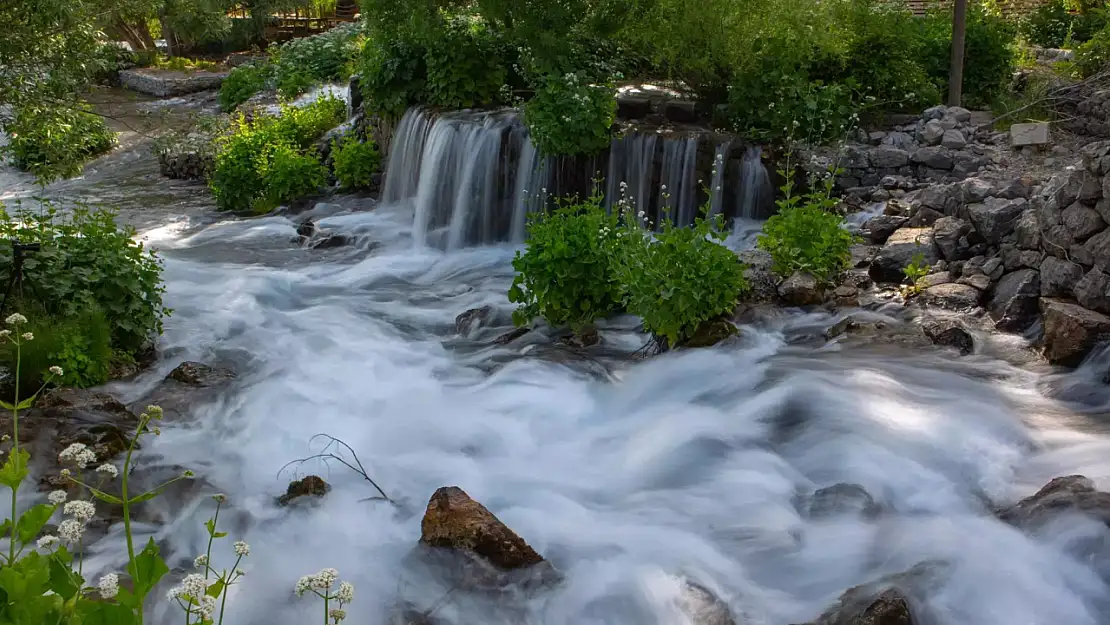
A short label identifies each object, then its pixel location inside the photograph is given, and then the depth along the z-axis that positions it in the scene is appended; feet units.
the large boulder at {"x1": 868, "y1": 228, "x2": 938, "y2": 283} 24.93
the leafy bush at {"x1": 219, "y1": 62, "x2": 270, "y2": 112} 66.18
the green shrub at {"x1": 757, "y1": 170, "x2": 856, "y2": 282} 24.72
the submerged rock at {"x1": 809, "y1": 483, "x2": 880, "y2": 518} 15.70
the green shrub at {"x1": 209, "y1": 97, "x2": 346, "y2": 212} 42.52
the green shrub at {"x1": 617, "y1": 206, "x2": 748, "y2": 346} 22.47
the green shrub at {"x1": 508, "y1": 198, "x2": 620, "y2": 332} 24.30
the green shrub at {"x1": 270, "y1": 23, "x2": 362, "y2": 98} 60.59
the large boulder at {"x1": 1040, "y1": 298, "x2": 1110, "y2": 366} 19.89
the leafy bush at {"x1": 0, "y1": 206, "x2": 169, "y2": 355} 21.40
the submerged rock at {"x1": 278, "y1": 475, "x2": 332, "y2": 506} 17.34
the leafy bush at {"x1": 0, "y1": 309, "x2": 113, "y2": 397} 20.43
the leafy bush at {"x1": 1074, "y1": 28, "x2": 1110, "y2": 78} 33.68
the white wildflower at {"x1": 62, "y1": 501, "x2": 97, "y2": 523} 7.35
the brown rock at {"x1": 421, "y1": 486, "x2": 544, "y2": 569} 14.82
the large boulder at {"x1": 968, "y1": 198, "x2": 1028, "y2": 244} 24.29
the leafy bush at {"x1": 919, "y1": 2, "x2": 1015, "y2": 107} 37.24
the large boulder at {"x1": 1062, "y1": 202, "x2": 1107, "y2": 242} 21.38
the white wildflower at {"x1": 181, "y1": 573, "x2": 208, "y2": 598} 7.19
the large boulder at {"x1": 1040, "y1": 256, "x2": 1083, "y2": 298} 21.30
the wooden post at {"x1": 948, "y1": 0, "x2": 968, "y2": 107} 34.10
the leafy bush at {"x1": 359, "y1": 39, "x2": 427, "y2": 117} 42.50
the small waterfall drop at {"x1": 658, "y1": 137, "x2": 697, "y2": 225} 32.94
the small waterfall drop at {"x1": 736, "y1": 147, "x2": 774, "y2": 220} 32.50
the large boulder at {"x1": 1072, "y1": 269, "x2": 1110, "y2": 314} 20.43
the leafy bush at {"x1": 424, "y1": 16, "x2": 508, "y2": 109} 40.55
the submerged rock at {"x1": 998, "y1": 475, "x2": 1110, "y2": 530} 14.34
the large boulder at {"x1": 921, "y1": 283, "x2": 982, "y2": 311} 23.08
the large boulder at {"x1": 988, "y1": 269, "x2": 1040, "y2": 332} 21.94
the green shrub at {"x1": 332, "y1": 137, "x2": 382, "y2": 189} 43.27
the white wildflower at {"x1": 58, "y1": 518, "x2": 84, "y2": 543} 7.25
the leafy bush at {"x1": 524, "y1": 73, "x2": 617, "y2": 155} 33.78
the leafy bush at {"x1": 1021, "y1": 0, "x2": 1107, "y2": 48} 43.73
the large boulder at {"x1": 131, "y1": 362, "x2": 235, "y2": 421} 21.12
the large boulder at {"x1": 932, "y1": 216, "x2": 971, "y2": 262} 24.97
